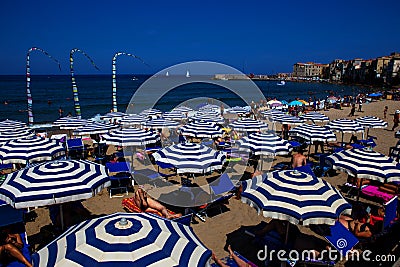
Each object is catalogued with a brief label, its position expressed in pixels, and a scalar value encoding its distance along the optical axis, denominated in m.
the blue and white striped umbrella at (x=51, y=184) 4.36
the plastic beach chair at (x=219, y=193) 6.30
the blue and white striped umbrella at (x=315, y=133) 9.10
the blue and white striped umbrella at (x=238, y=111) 16.47
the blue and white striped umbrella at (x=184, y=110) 17.65
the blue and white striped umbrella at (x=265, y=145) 7.58
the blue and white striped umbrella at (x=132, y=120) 13.21
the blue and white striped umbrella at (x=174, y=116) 13.96
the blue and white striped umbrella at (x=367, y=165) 5.70
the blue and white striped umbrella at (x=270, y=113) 14.96
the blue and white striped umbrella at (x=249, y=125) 10.63
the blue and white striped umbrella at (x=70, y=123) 11.18
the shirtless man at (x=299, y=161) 7.94
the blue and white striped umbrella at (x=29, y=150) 6.41
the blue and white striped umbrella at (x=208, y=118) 13.44
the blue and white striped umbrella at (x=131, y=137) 8.31
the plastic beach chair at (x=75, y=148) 10.34
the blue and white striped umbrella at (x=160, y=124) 11.45
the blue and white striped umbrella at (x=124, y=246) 2.55
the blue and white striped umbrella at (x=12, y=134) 8.86
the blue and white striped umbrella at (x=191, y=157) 5.98
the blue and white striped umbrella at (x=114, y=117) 14.65
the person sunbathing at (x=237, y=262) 3.93
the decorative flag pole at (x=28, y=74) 14.35
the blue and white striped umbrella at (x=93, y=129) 9.88
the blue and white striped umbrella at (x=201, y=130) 9.67
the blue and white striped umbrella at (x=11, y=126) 10.20
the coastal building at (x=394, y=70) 80.25
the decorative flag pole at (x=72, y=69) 15.99
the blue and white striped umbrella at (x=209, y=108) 18.43
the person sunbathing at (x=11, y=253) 3.96
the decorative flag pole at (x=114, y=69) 18.07
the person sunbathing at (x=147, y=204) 5.69
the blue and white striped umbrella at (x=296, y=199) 3.97
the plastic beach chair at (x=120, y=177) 7.73
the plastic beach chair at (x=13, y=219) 4.71
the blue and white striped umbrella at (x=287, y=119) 13.15
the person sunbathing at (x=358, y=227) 5.02
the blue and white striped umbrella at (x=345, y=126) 11.01
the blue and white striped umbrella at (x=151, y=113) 15.86
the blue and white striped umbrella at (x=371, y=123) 12.27
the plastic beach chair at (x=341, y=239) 4.33
